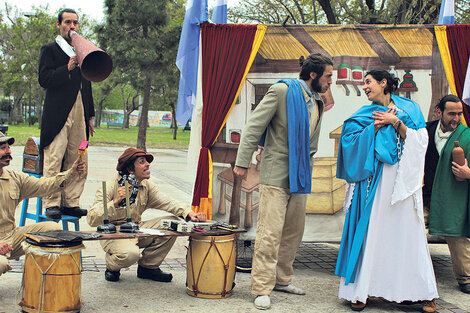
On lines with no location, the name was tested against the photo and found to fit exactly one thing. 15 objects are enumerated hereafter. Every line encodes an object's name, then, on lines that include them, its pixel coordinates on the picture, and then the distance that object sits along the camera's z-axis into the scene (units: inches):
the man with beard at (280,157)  170.1
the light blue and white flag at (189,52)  214.7
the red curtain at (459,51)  219.1
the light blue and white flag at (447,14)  243.4
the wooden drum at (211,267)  171.3
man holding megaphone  203.0
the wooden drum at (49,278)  142.5
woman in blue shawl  166.9
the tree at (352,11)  503.1
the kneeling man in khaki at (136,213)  175.6
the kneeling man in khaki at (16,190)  162.6
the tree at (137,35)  759.7
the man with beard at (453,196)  194.2
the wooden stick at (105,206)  162.8
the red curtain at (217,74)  215.9
